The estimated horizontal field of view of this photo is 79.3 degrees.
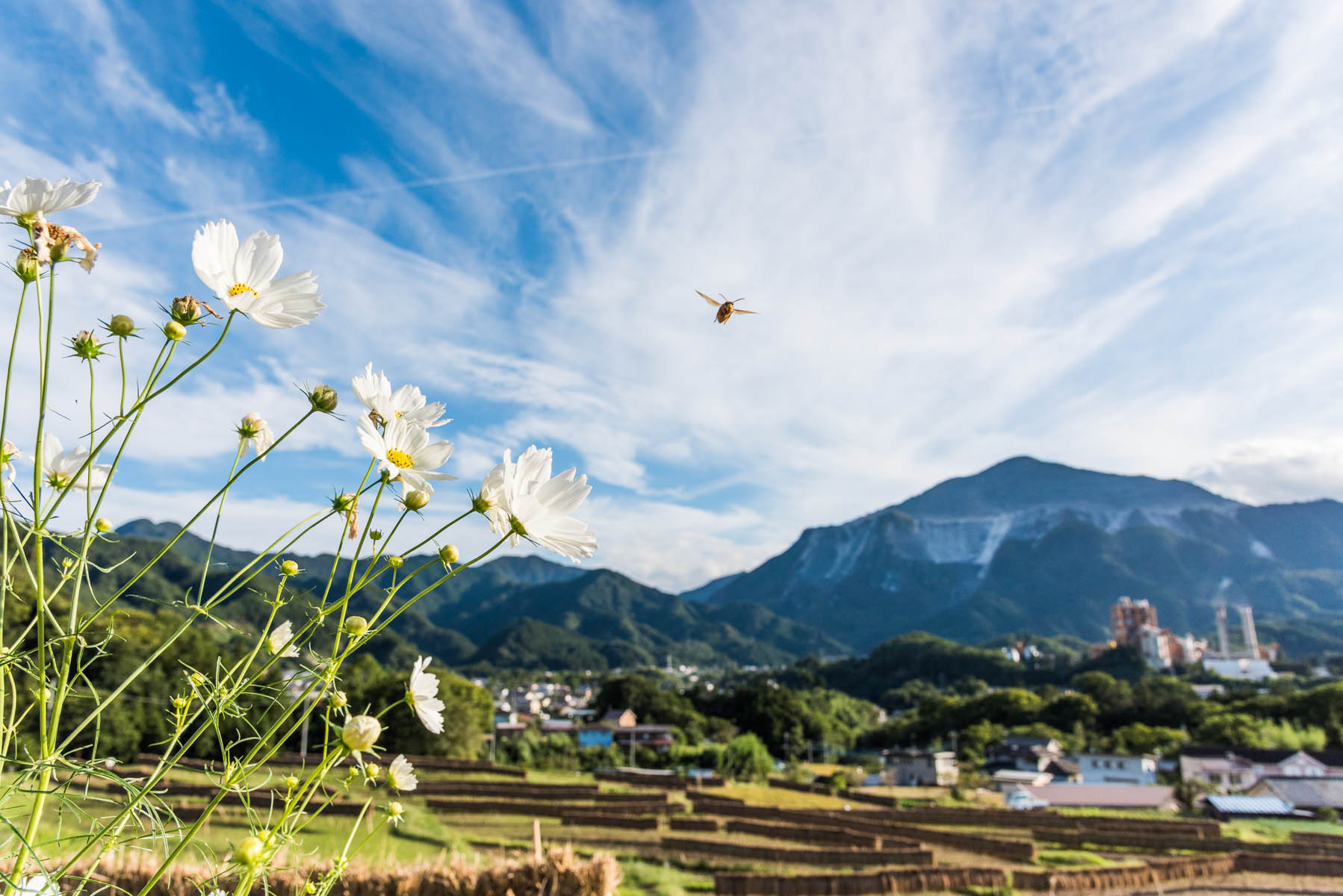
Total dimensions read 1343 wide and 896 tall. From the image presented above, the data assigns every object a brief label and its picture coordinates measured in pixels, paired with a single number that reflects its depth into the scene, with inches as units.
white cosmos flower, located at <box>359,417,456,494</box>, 34.6
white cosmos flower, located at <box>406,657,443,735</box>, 34.7
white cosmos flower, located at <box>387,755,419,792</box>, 36.7
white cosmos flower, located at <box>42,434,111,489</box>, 38.3
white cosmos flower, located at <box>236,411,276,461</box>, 38.4
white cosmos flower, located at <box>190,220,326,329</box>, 33.4
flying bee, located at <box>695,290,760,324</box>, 50.1
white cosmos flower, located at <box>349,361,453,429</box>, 35.2
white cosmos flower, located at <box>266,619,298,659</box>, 35.8
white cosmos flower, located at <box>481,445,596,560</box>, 33.8
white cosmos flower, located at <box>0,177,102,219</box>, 32.8
